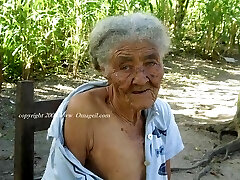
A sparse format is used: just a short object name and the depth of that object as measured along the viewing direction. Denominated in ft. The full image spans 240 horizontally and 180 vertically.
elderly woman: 4.56
